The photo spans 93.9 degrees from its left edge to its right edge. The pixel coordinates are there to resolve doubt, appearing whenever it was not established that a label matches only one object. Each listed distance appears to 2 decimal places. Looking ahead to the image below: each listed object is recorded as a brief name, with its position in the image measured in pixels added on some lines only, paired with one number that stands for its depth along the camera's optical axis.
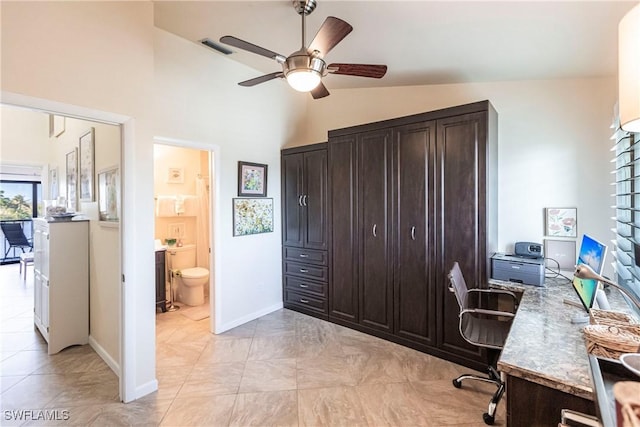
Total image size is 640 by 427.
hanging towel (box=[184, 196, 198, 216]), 4.69
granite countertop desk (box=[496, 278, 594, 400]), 1.19
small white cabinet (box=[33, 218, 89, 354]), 3.01
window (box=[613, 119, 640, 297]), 2.03
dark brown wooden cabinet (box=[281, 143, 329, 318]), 3.86
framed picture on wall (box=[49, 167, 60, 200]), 4.82
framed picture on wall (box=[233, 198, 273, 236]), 3.70
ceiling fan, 1.84
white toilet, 4.30
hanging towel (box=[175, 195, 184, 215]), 4.61
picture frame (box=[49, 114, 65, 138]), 4.30
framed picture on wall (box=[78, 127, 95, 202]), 3.22
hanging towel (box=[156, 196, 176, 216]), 4.53
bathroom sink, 4.14
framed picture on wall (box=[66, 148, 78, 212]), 3.74
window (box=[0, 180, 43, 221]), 7.38
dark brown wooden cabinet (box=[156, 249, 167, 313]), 4.09
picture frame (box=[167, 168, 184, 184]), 4.73
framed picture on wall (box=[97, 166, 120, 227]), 2.67
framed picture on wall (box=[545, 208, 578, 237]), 2.75
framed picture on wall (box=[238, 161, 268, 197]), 3.73
